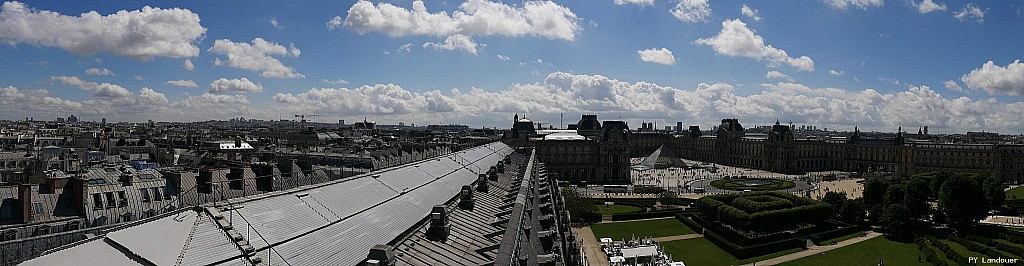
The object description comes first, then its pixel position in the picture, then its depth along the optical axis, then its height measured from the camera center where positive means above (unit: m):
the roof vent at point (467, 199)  32.02 -3.78
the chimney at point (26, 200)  30.75 -4.03
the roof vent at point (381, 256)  16.97 -3.49
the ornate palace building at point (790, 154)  141.00 -6.54
